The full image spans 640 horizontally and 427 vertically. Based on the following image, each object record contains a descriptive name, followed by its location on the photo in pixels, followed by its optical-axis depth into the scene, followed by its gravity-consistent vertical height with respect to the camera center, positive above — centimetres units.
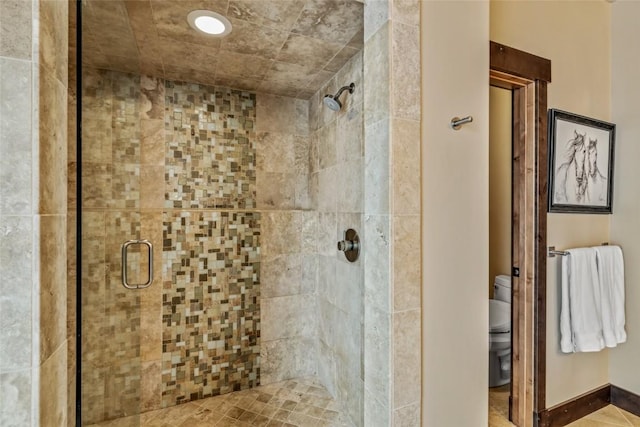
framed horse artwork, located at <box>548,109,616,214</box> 196 +32
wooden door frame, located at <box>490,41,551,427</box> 189 -13
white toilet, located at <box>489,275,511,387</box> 234 -95
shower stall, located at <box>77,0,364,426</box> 149 +8
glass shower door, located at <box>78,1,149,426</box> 111 -11
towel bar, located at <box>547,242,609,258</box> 195 -24
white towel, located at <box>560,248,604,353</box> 194 -57
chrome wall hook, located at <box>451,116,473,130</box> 125 +36
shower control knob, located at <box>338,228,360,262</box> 189 -20
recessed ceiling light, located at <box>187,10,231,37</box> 156 +97
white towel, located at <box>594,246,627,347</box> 203 -52
